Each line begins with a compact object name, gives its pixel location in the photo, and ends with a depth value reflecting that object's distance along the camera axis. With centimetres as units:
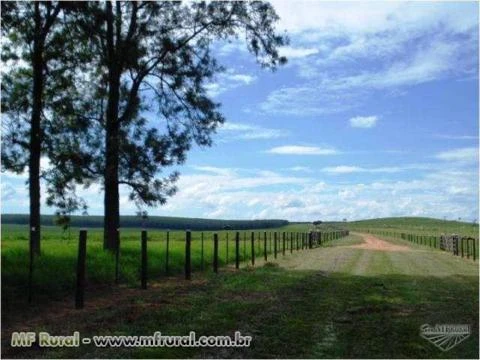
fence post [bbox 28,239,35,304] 1414
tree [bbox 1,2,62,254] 1919
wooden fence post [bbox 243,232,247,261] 2967
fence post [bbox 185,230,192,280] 1991
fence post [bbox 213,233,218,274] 2227
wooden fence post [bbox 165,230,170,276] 2121
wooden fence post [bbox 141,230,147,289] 1705
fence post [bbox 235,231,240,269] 2433
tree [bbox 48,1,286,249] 2294
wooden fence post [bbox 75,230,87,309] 1348
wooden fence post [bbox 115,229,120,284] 1802
